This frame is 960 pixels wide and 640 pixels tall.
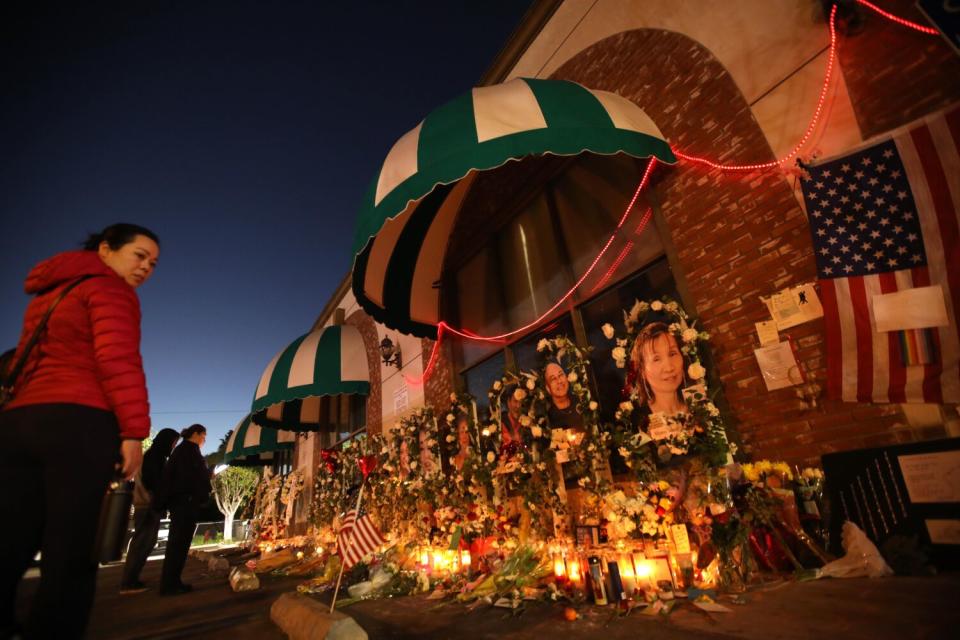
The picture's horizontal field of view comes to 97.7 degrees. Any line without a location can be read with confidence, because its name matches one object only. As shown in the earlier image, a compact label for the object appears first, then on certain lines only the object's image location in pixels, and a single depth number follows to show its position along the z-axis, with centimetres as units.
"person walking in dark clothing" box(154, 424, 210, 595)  495
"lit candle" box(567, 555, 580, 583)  319
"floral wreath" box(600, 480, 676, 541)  293
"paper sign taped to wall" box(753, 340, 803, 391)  297
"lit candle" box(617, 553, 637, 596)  283
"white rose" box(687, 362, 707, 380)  324
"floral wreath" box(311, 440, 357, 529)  884
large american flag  243
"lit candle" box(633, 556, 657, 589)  280
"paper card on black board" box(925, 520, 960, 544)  221
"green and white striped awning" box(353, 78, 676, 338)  346
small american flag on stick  336
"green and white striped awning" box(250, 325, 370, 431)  849
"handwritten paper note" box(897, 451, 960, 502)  226
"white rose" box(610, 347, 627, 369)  367
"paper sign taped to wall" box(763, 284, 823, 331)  293
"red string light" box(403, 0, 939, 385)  283
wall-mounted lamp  853
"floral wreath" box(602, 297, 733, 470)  311
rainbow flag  245
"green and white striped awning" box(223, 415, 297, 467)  1320
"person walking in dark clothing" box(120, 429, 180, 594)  522
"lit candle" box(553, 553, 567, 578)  329
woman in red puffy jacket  146
